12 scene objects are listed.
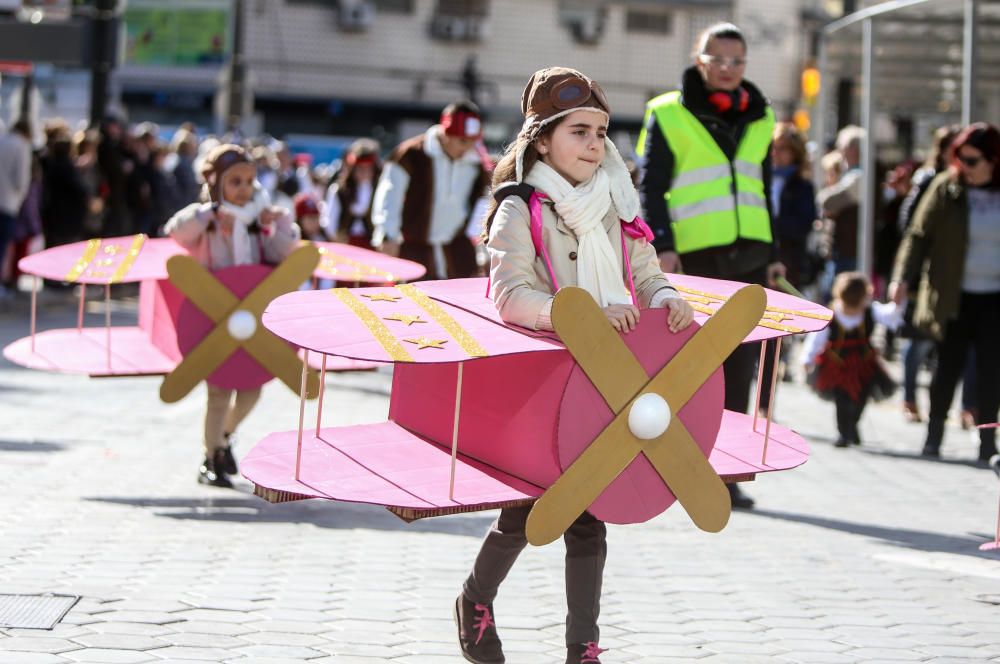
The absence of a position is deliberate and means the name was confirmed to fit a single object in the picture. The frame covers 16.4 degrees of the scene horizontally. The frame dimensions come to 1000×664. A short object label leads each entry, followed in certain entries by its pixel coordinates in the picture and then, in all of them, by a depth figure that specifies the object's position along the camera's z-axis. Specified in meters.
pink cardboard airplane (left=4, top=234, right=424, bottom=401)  14.72
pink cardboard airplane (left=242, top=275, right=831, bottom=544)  8.60
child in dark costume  21.16
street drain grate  10.45
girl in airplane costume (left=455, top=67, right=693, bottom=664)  9.37
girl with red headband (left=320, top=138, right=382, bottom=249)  32.80
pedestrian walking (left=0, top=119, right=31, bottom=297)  35.01
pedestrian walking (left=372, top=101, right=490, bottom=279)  21.28
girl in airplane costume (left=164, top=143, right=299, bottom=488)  15.77
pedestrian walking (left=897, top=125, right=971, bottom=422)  21.91
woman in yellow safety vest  15.74
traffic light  40.13
